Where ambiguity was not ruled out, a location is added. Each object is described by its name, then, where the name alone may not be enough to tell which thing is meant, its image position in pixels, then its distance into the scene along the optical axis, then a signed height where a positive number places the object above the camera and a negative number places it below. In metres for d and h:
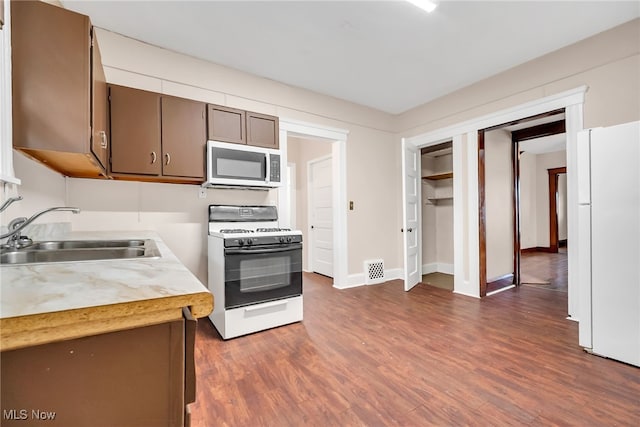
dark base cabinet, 0.51 -0.33
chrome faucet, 1.25 -0.09
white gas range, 2.39 -0.57
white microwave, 2.62 +0.48
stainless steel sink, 1.23 -0.17
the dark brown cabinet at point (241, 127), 2.70 +0.89
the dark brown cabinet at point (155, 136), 2.29 +0.69
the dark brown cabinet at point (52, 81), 1.32 +0.68
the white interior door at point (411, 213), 3.75 -0.02
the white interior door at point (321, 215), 4.71 -0.04
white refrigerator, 1.86 -0.23
